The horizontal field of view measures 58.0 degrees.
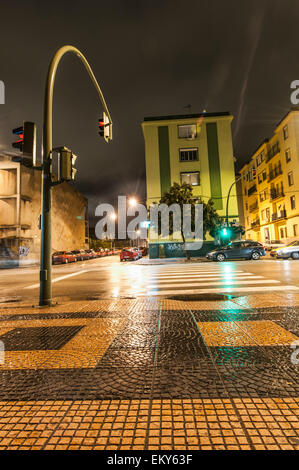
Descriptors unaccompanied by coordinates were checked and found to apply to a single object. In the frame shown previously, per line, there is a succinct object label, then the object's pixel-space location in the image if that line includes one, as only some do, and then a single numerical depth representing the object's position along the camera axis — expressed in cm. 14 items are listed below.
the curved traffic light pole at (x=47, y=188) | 624
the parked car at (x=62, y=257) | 3106
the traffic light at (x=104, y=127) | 834
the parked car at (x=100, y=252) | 5259
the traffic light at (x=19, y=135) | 600
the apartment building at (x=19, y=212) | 4066
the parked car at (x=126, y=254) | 3186
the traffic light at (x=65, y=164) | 603
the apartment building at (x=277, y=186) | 3356
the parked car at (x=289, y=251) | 2125
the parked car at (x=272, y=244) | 2939
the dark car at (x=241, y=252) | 2216
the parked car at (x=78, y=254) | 3640
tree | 2589
